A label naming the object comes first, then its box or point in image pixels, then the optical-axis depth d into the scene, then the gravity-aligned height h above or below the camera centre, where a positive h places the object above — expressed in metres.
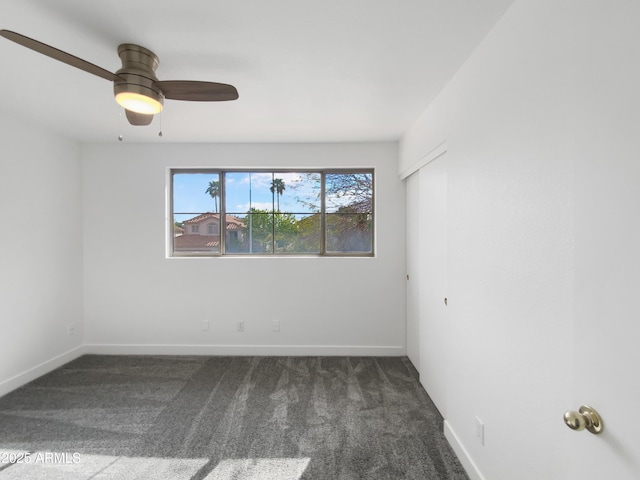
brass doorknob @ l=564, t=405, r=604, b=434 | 0.76 -0.49
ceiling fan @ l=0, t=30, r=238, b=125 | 1.45 +0.82
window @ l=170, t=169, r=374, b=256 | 3.39 +0.34
